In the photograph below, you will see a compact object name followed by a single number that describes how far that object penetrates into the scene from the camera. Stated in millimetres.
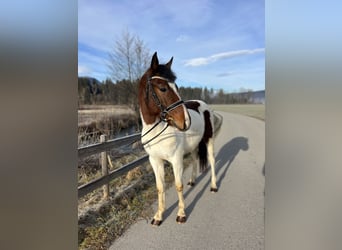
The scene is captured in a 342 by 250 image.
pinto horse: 2094
